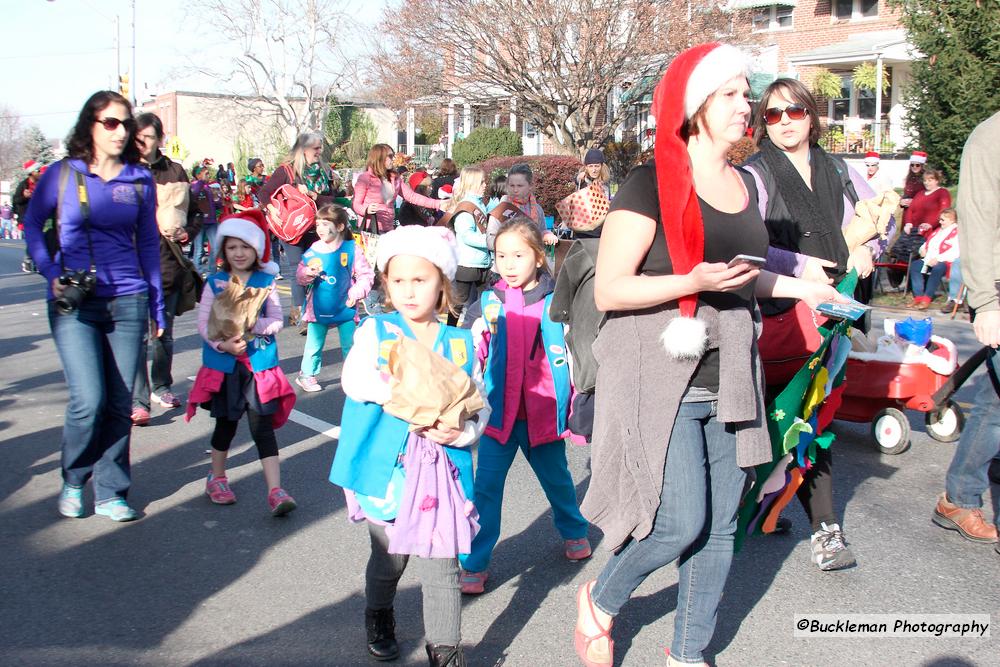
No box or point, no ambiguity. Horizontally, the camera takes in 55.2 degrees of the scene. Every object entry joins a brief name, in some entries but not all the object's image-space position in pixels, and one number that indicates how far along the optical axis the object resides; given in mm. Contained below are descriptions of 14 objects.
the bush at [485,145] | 36344
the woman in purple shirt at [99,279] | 4730
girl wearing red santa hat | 5020
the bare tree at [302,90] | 38500
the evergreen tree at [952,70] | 18953
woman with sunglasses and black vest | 3846
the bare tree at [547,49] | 24141
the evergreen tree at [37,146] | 54312
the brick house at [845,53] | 29797
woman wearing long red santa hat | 2912
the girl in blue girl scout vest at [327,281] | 7832
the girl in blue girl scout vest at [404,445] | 3143
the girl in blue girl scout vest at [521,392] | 4070
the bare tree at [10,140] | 78938
